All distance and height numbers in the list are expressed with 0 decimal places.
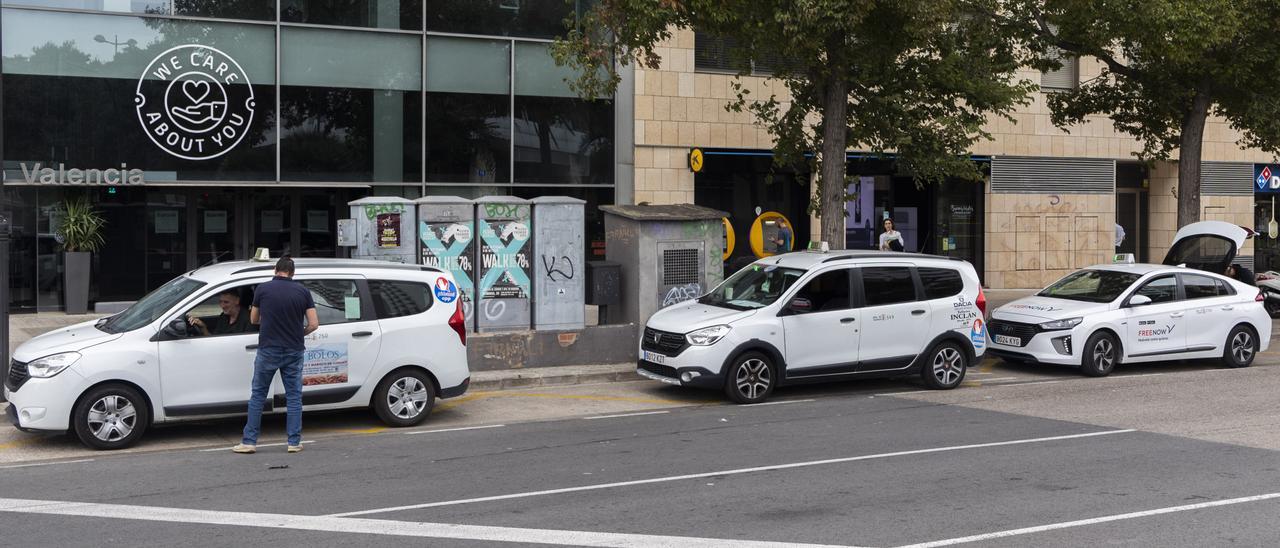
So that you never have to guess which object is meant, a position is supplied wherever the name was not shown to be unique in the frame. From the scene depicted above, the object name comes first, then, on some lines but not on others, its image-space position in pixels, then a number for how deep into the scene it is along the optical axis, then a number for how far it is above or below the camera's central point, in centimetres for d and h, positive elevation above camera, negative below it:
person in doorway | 2283 +52
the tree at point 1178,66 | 1730 +325
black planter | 1967 -24
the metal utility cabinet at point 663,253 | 1560 +18
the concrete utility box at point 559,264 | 1535 +3
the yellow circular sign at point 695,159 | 2342 +208
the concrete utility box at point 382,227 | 1437 +46
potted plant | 1966 +34
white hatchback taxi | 1550 -70
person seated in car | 1084 -49
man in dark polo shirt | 1011 -63
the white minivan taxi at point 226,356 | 1020 -81
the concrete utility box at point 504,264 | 1505 +2
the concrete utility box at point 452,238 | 1467 +34
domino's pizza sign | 3153 +235
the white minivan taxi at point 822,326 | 1309 -67
